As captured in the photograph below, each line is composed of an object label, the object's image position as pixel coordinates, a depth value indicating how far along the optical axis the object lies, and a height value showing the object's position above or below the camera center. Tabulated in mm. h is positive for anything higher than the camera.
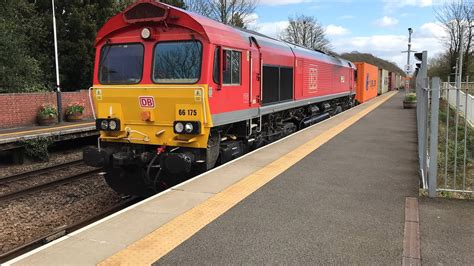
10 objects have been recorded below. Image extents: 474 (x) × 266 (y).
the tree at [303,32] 60875 +8078
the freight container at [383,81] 44747 +679
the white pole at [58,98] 18516 -345
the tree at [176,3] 30241 +6202
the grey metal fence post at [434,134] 5648 -628
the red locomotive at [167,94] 7219 -92
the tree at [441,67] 44706 +2346
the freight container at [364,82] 29266 +446
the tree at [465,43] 34125 +3795
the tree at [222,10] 35844 +6663
